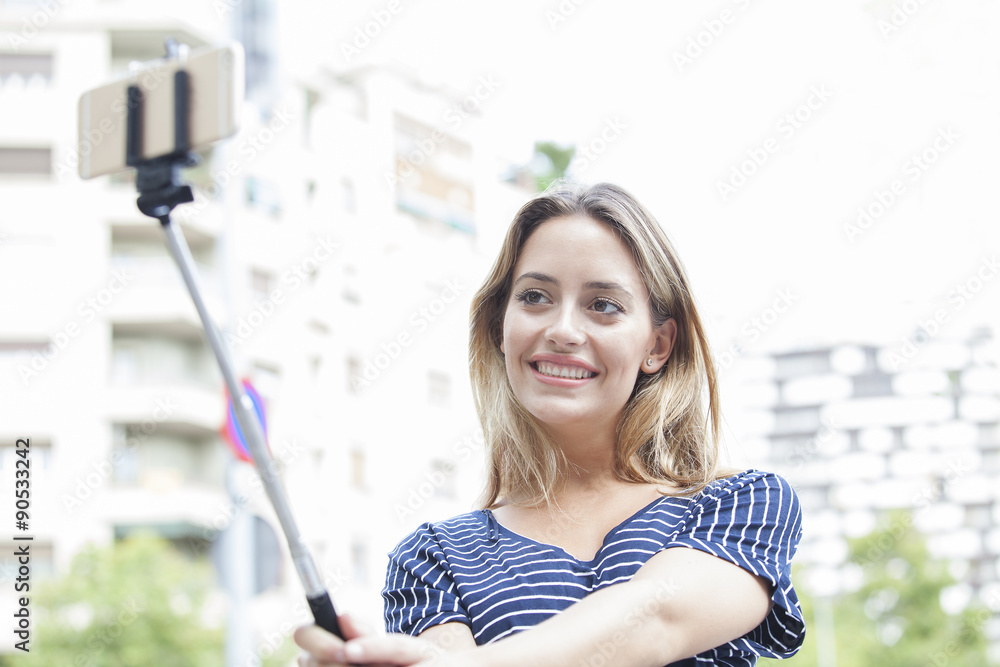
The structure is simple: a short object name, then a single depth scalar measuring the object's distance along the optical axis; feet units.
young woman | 4.82
